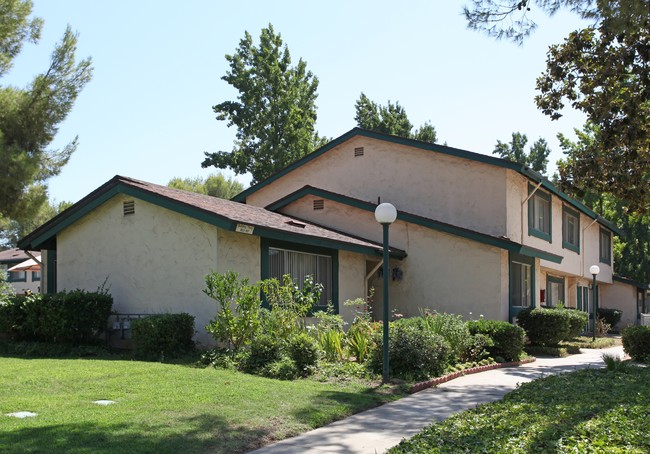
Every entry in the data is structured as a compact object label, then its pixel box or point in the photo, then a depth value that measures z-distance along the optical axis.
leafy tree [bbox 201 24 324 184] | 41.25
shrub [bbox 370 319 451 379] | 11.84
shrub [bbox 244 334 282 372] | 11.94
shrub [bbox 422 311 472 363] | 13.64
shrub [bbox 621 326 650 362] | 15.76
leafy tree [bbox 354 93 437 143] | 52.00
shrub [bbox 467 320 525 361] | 15.00
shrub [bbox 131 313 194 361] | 12.94
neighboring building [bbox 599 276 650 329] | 35.91
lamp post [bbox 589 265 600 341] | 22.58
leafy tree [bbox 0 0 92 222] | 21.28
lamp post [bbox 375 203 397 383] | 11.48
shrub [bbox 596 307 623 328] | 31.70
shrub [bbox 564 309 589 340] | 19.64
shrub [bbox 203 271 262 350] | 12.73
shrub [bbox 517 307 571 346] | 18.44
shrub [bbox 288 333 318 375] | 11.78
